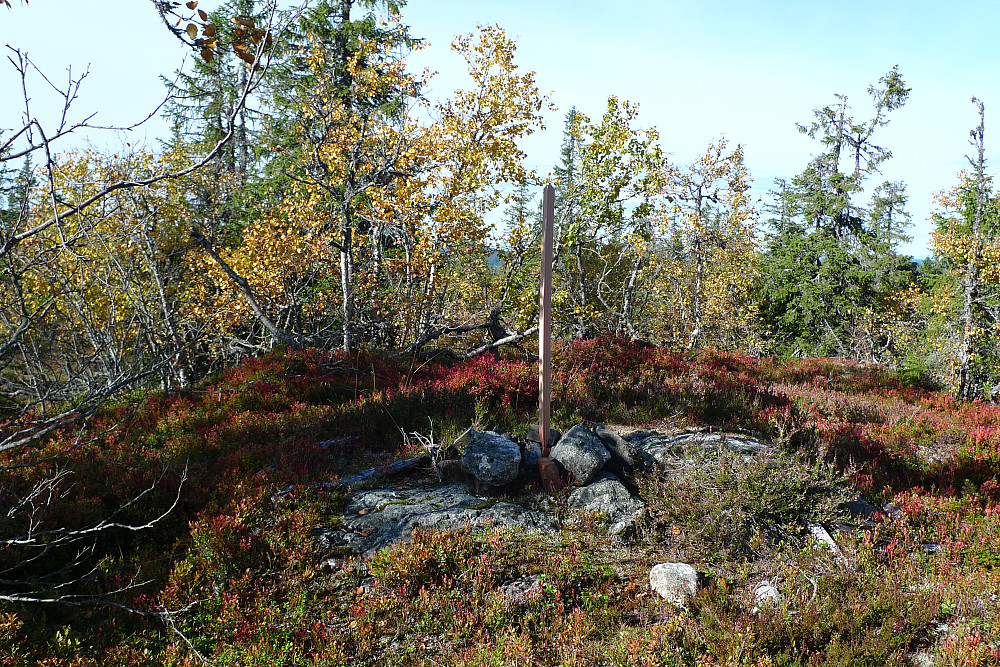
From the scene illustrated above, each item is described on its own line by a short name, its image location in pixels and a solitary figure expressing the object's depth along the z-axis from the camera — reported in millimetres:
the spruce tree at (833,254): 27750
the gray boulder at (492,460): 6406
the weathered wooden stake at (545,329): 6707
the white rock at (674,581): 4770
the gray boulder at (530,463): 6711
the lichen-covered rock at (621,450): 6754
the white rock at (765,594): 4656
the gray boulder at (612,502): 5828
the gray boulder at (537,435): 7270
